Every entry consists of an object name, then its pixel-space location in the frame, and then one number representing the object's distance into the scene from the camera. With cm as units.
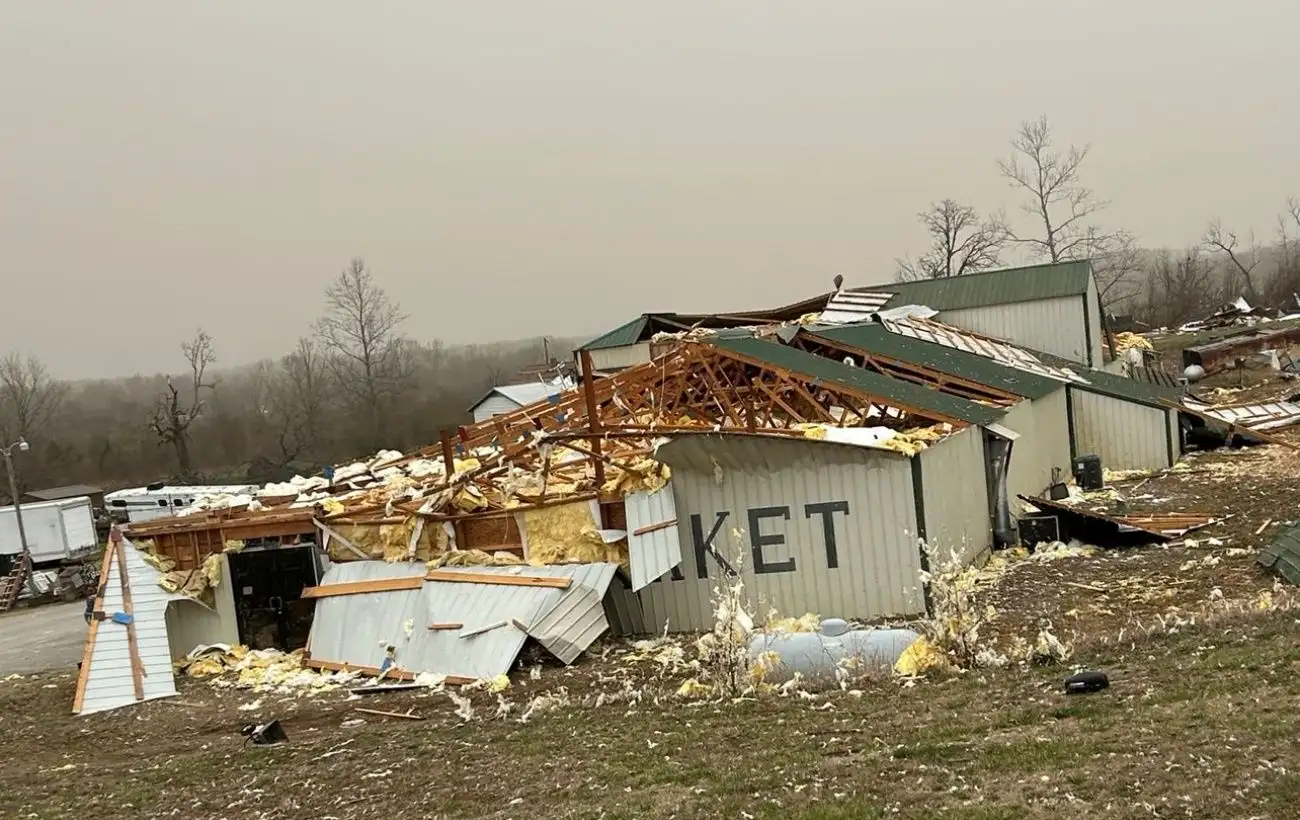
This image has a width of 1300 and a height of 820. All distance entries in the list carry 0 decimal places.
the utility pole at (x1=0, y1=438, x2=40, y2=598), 3366
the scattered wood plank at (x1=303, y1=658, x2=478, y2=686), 1336
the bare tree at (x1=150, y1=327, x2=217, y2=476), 7031
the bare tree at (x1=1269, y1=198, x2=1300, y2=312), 7338
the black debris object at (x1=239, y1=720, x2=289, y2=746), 1107
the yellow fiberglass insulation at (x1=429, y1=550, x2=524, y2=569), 1474
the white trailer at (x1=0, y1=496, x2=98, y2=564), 3828
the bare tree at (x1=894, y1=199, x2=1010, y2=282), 7069
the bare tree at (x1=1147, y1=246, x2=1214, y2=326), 8512
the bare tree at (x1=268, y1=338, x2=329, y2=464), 7081
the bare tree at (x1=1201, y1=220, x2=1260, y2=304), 8331
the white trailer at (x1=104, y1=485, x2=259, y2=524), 4322
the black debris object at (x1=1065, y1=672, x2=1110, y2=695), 798
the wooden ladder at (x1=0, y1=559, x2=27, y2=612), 3375
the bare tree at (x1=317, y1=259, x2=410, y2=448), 7975
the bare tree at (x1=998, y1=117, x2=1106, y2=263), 6938
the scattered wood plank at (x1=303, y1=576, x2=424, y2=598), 1502
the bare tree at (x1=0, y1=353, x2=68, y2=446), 8131
